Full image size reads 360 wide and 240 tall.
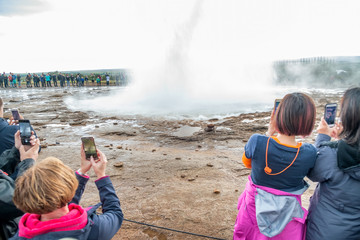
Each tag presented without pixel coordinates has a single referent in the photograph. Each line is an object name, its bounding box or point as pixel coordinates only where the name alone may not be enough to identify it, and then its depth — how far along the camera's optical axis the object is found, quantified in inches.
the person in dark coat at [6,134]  108.5
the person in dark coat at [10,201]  54.7
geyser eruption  467.2
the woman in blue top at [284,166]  60.6
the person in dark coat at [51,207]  43.0
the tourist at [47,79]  1186.4
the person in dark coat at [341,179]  55.5
